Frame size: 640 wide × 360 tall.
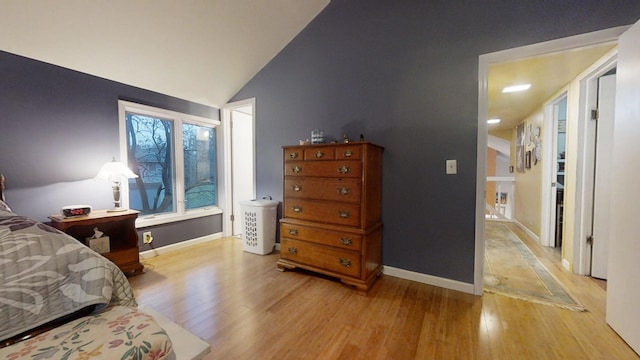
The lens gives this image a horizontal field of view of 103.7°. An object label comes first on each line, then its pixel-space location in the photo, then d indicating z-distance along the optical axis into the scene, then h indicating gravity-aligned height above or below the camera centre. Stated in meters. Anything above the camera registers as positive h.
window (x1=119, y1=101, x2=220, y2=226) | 2.86 +0.13
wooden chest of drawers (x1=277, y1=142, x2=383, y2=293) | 2.14 -0.36
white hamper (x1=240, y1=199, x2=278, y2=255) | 3.04 -0.65
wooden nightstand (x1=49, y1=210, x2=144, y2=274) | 2.10 -0.57
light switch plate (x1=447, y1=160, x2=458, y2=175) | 2.13 +0.04
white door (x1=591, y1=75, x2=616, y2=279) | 2.21 -0.04
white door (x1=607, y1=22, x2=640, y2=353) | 1.41 -0.17
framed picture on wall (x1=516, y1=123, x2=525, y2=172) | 4.45 +0.44
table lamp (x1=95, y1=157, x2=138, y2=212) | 2.31 -0.02
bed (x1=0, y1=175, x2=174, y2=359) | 0.73 -0.45
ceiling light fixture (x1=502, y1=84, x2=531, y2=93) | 2.95 +1.02
